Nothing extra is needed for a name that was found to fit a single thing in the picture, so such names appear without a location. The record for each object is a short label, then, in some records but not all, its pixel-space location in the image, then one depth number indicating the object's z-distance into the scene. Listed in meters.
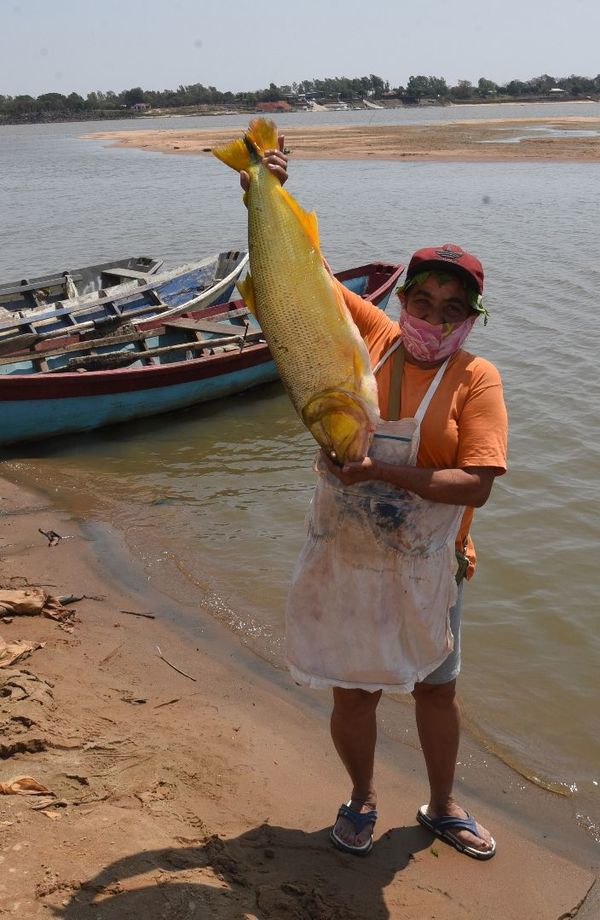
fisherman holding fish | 2.63
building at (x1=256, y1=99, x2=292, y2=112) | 122.50
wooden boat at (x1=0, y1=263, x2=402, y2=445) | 8.91
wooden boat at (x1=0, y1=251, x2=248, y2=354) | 10.40
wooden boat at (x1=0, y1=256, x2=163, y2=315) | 12.07
